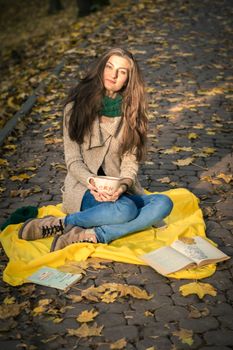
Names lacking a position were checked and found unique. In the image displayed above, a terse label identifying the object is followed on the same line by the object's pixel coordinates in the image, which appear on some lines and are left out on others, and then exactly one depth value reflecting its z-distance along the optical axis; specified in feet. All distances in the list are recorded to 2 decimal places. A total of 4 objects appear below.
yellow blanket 12.48
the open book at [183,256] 12.26
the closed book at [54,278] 11.86
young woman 13.53
